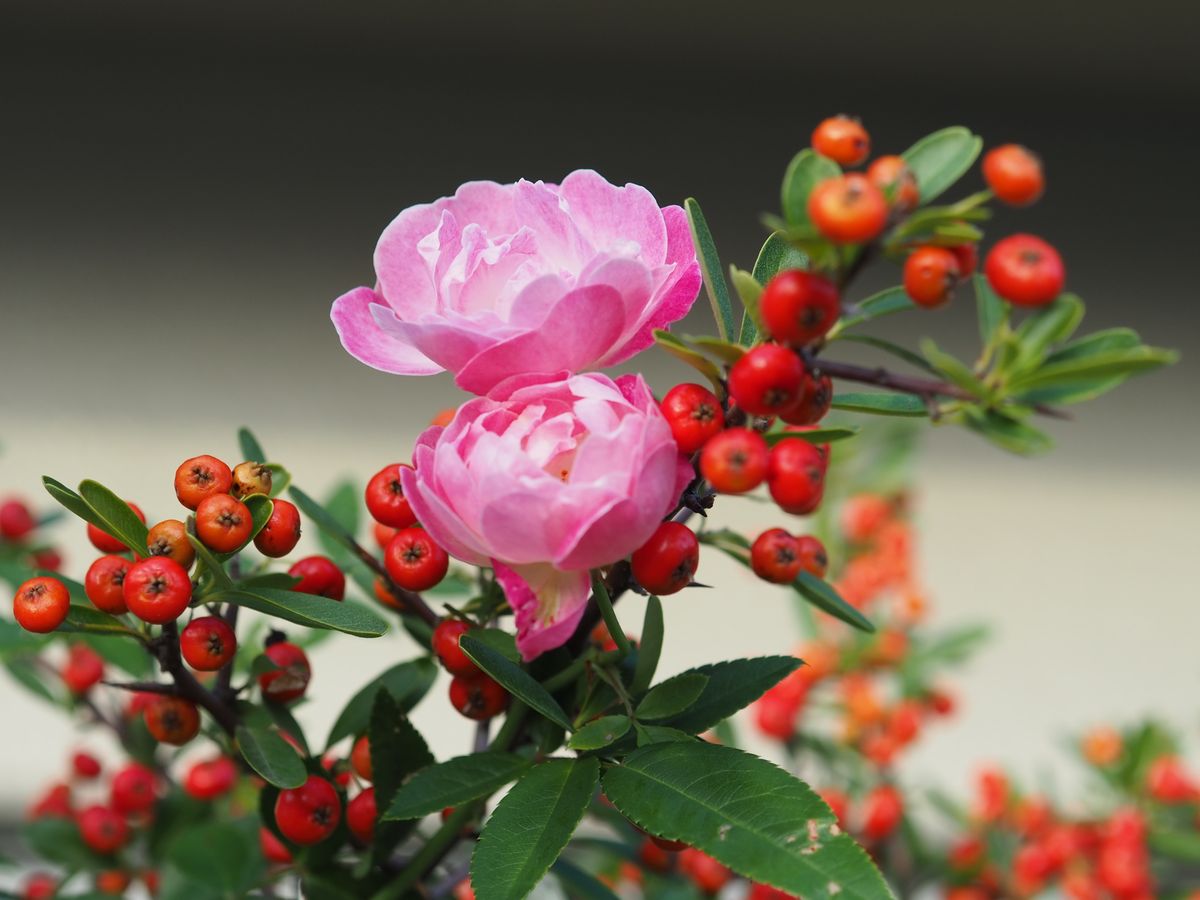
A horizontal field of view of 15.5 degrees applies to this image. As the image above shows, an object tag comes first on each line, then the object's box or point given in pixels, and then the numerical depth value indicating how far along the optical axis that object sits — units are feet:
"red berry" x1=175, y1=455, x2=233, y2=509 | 1.54
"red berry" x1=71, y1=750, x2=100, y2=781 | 2.13
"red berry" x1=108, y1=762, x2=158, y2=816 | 1.84
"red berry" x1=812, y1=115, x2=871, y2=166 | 1.47
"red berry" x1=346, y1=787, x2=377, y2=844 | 1.61
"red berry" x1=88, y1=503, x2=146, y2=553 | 1.59
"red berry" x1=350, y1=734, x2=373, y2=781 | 1.63
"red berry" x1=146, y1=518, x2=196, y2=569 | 1.53
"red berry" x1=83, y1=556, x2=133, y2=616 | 1.54
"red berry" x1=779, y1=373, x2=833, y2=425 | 1.48
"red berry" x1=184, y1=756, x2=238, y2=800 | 1.78
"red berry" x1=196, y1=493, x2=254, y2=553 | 1.52
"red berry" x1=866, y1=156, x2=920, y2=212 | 1.44
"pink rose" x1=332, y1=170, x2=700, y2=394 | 1.49
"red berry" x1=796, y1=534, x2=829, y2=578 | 1.59
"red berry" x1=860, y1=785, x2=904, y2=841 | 2.26
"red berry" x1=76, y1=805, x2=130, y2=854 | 1.85
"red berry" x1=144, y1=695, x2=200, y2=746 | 1.60
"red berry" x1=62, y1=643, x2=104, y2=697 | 1.89
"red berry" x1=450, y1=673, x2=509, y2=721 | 1.59
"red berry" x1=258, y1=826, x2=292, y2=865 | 1.72
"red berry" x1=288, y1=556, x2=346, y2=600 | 1.61
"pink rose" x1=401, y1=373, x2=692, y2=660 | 1.46
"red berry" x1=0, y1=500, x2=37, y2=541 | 1.95
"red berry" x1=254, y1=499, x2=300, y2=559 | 1.55
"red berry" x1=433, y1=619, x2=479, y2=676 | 1.58
